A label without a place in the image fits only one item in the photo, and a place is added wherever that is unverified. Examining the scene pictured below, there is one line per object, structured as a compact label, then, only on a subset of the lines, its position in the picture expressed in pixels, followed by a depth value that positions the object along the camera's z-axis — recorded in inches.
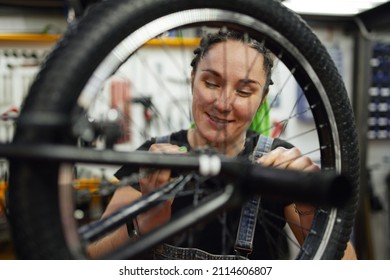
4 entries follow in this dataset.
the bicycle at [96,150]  11.9
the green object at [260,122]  30.6
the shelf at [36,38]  48.4
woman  21.0
